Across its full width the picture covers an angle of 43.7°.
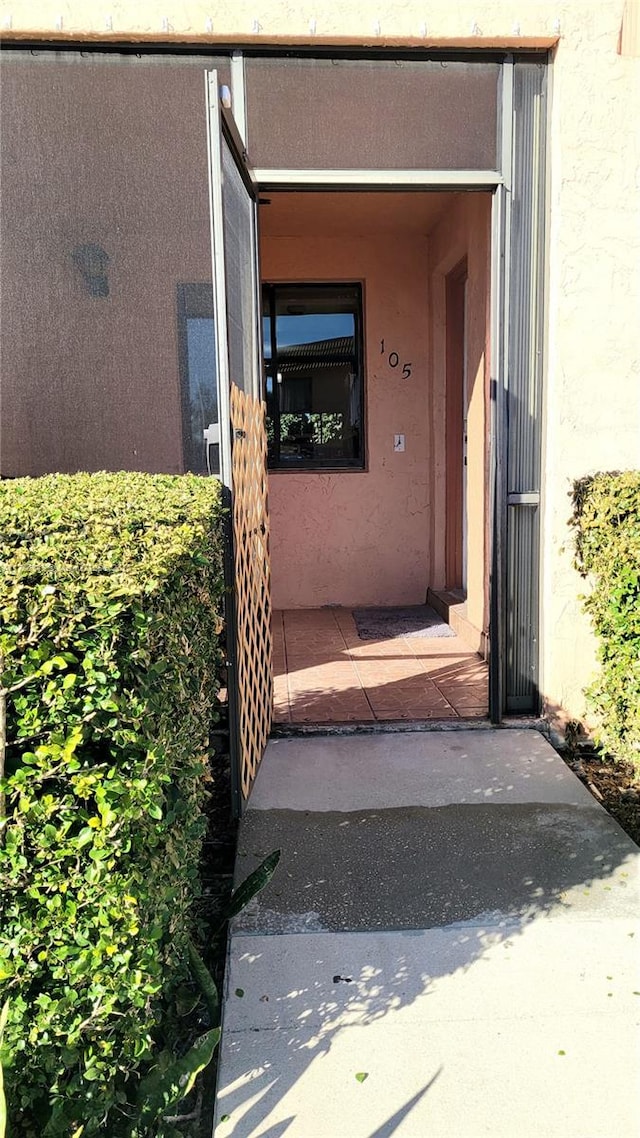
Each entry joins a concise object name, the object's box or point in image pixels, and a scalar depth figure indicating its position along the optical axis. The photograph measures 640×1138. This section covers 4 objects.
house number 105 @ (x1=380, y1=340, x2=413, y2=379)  6.89
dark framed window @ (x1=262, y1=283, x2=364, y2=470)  6.99
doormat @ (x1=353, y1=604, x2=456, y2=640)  6.14
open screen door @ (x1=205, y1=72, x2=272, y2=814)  2.76
